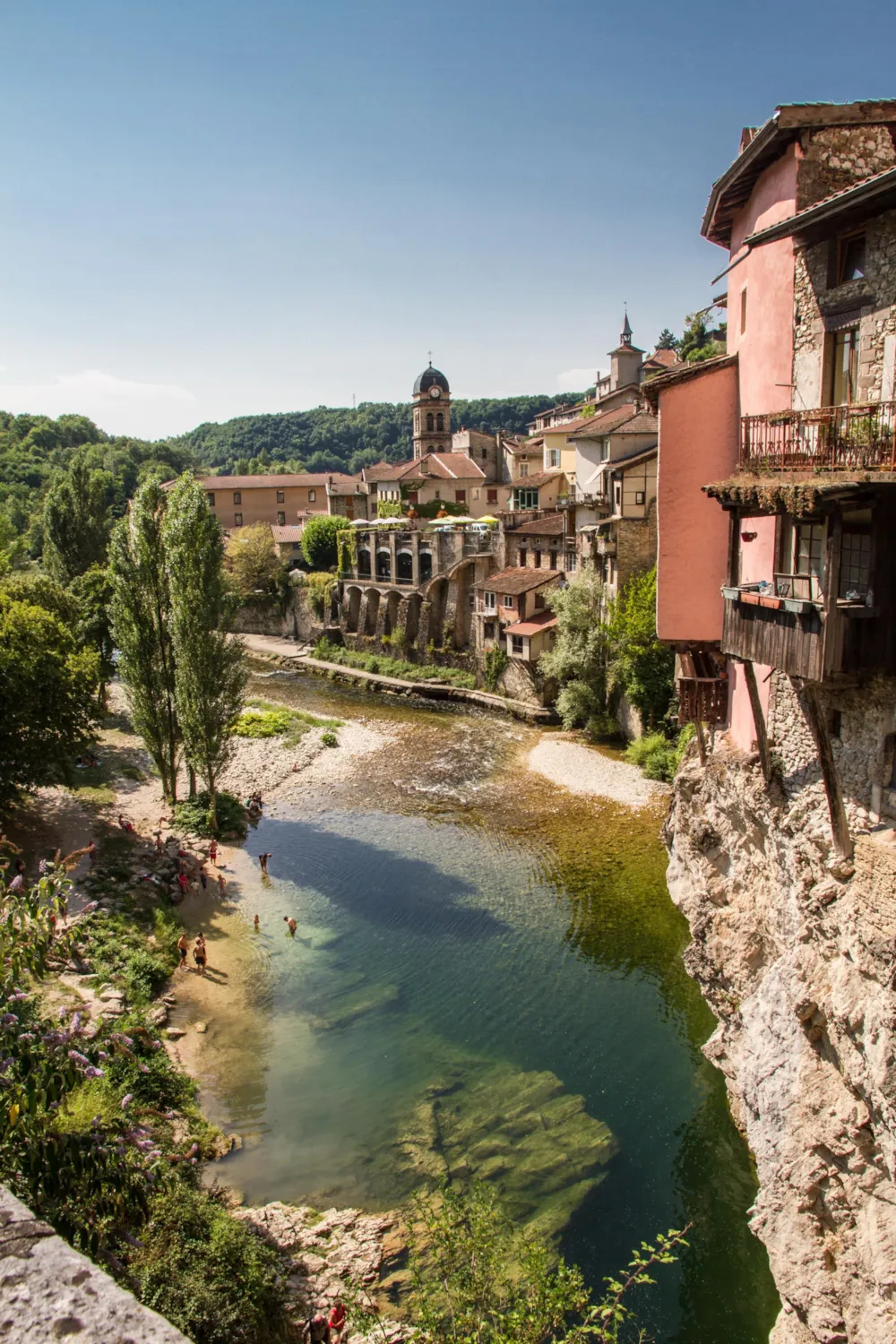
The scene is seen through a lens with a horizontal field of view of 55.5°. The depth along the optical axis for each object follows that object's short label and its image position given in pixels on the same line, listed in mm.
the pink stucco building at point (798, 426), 8469
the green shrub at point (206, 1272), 10055
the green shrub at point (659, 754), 29703
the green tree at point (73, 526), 45562
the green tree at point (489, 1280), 9070
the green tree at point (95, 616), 37188
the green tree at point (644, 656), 31578
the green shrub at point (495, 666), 43156
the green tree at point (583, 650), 35469
